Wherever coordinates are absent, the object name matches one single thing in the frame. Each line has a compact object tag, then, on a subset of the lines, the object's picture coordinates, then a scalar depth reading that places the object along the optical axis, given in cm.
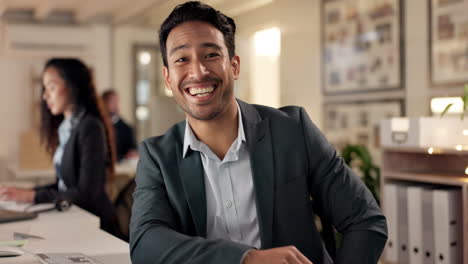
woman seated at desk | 256
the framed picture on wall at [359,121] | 457
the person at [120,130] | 626
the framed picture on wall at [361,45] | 446
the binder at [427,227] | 303
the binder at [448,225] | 294
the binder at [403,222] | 321
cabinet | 325
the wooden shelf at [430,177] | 295
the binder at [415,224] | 309
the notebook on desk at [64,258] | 146
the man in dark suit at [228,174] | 147
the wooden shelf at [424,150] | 296
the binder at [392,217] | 325
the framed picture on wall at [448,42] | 377
